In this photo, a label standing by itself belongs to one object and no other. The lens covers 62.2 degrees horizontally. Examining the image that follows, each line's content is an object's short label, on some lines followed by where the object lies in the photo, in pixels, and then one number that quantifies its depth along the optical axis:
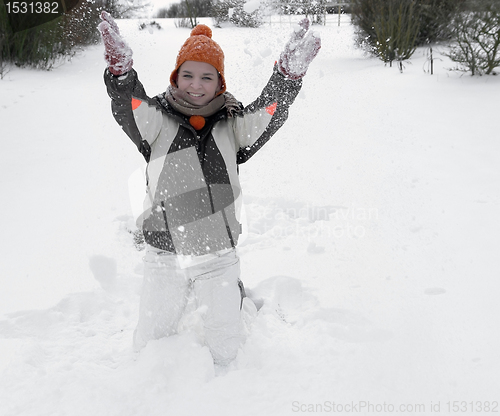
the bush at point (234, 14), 7.52
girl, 1.63
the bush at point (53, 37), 6.91
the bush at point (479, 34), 5.95
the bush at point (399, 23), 7.98
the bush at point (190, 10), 10.60
